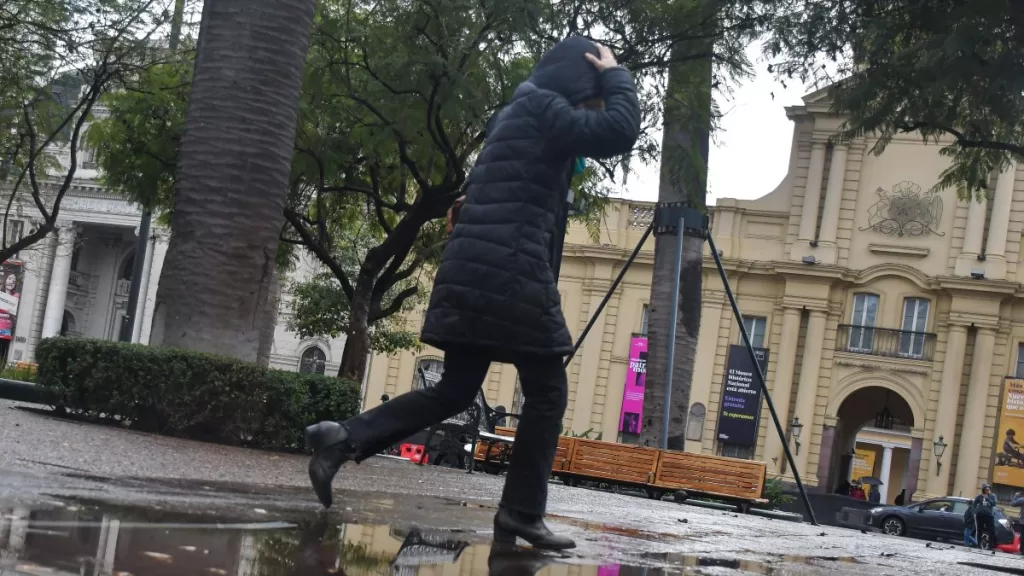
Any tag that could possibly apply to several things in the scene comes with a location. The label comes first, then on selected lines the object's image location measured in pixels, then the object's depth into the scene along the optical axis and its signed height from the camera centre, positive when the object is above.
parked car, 33.88 -2.31
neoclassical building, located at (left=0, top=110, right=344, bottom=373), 57.69 +1.01
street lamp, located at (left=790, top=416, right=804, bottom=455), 44.94 -0.52
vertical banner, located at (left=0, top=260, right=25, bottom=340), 49.44 +0.32
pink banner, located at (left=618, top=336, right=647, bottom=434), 46.34 -0.14
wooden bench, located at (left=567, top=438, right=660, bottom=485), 15.76 -0.94
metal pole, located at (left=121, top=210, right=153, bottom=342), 23.30 +0.76
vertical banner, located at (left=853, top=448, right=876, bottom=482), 67.31 -2.01
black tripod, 16.20 +2.24
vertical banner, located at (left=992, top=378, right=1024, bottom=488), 42.78 +0.22
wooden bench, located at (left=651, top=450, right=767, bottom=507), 15.27 -0.91
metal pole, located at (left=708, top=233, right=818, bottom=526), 14.41 +0.44
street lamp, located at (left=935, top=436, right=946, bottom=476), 44.38 -0.48
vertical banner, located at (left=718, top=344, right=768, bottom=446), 42.72 +0.09
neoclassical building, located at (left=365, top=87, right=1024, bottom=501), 44.66 +4.08
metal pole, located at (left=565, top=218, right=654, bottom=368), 16.67 +1.32
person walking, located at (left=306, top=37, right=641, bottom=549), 4.34 +0.29
